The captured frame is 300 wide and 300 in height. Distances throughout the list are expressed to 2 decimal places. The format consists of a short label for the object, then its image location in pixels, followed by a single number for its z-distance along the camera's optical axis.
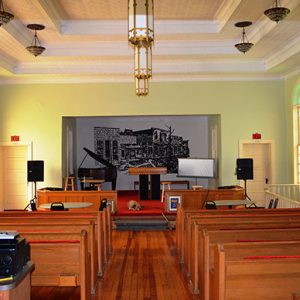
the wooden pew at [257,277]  3.21
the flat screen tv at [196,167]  10.21
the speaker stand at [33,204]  7.96
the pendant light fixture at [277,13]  5.23
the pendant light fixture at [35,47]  7.16
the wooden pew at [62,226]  4.56
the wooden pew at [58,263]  4.04
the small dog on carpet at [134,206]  9.47
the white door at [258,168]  10.67
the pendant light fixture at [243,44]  7.06
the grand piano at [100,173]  11.44
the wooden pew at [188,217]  5.15
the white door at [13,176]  10.70
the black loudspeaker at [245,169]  9.42
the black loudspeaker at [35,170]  9.56
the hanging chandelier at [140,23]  3.56
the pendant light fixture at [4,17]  5.41
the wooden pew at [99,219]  5.25
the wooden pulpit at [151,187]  10.98
